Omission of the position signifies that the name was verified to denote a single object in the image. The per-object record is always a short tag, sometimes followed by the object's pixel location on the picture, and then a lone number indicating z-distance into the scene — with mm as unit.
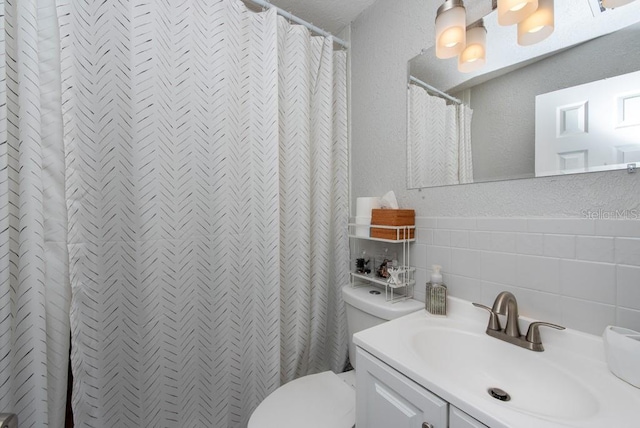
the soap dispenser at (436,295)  975
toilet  896
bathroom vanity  521
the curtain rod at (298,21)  1210
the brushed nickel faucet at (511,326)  744
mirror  673
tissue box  1091
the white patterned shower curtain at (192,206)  912
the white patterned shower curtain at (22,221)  771
